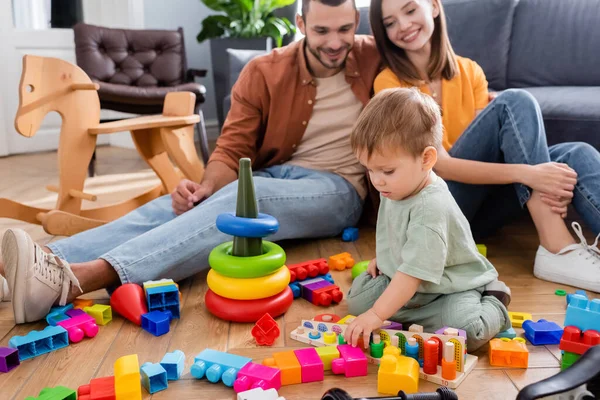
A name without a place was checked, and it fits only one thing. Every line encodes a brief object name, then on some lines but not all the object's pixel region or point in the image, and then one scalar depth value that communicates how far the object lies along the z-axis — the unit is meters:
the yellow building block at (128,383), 0.97
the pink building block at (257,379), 1.00
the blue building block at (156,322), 1.24
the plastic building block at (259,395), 0.93
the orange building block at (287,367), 1.03
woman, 1.48
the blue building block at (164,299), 1.29
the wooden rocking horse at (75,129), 1.85
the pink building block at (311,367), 1.04
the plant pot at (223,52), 3.58
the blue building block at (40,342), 1.15
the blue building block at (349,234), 1.86
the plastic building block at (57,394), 0.95
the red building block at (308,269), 1.52
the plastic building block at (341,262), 1.63
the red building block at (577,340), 0.98
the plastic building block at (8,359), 1.10
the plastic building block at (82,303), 1.36
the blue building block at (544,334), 1.16
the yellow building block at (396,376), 0.98
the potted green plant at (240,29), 3.59
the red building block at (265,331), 1.19
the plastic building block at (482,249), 1.62
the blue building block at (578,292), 1.34
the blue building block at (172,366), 1.05
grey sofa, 2.36
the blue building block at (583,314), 1.02
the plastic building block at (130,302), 1.30
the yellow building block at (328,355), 1.08
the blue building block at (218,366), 1.03
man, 1.38
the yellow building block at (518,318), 1.26
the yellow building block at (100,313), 1.29
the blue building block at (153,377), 1.01
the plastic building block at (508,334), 1.19
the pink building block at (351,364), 1.06
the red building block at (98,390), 0.97
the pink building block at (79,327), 1.21
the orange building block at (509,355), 1.08
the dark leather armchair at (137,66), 3.13
